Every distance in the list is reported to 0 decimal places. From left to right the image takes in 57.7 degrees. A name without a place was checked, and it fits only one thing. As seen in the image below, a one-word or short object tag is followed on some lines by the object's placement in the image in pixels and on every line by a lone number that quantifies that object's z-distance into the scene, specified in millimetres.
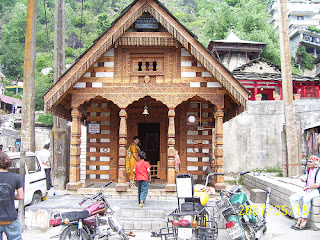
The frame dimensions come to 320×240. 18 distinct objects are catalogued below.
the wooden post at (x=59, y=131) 11609
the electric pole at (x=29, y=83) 9055
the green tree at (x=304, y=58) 58912
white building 76088
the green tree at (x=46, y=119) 40938
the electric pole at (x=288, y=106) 11578
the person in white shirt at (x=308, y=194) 7484
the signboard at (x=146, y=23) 9742
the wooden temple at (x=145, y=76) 9258
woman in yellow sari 10470
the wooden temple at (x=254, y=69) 27973
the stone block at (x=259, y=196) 10977
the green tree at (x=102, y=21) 95788
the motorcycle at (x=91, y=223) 5836
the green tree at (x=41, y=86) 55850
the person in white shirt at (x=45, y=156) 12705
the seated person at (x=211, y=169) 11278
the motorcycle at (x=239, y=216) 6324
